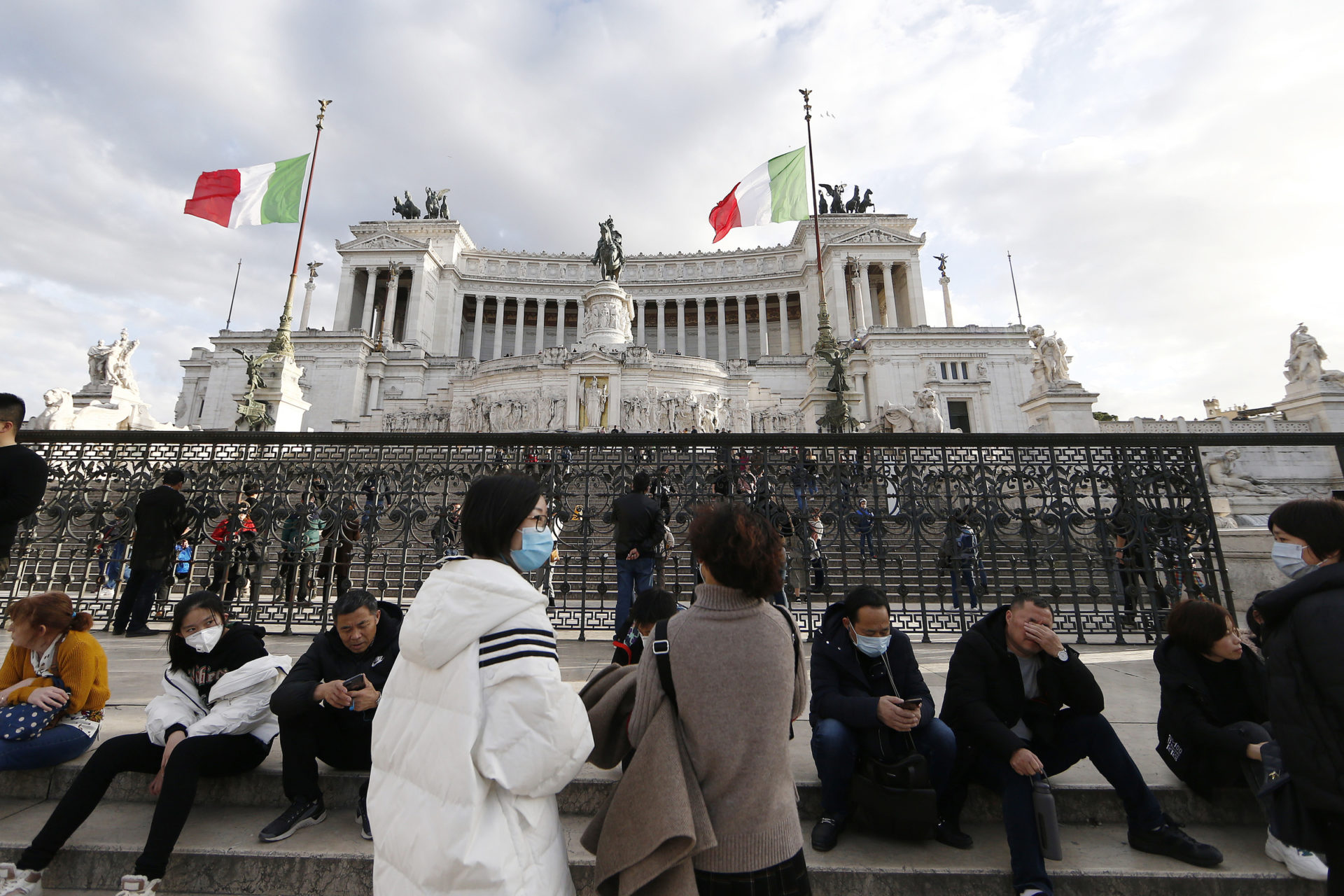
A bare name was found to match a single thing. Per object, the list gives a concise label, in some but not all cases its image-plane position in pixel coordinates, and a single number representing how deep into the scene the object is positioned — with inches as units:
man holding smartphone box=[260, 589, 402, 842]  122.0
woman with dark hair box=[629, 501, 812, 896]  78.7
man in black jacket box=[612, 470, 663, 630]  255.8
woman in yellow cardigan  131.9
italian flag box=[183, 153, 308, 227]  756.6
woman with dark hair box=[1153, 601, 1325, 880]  122.0
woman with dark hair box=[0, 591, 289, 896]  108.3
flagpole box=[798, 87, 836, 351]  704.4
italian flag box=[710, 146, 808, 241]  832.9
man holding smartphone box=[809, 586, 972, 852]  118.3
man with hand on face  111.9
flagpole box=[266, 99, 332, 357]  755.3
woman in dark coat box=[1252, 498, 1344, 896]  86.0
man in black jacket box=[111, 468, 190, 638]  273.9
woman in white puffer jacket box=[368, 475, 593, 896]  69.6
